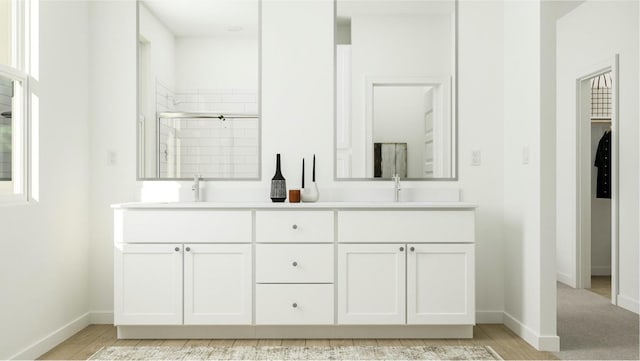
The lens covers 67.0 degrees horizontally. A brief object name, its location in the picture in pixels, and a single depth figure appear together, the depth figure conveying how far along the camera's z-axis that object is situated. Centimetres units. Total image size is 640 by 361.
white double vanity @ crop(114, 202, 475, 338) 285
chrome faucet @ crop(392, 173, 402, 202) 322
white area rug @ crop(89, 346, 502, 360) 262
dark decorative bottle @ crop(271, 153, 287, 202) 316
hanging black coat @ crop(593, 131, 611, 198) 482
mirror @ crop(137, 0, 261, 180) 332
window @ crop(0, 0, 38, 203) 256
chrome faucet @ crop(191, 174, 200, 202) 324
